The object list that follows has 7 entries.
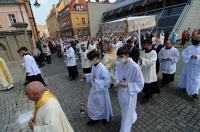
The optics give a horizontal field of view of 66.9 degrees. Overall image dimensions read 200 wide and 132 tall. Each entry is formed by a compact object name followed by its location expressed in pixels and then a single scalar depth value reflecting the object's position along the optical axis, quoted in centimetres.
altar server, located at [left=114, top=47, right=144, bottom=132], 314
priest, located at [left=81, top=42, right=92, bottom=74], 789
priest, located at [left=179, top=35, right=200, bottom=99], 461
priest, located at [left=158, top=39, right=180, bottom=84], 573
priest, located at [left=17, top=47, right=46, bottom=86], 647
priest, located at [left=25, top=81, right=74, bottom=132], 193
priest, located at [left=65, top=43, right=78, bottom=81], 791
